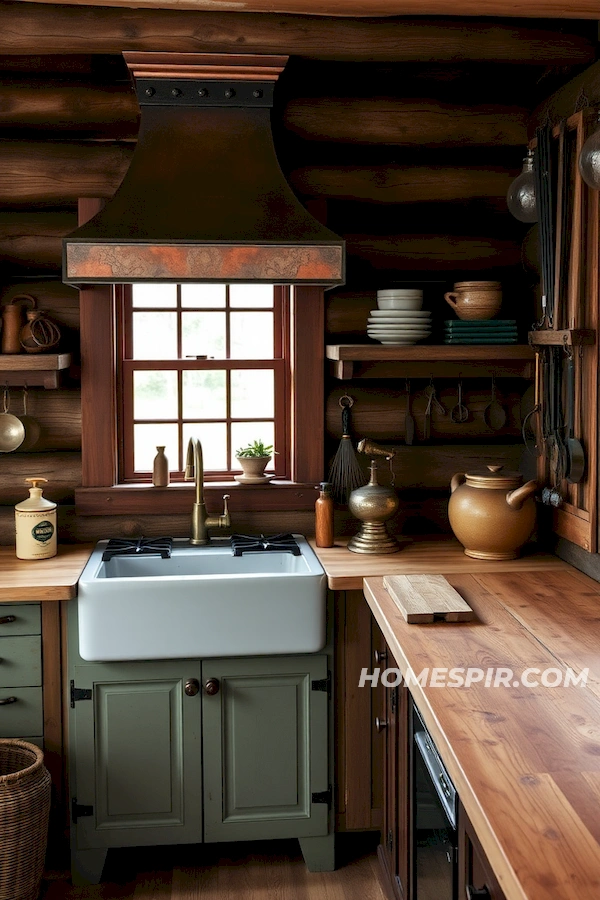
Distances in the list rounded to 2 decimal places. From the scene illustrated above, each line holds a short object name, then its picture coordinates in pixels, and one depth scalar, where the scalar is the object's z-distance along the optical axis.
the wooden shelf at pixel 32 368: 3.58
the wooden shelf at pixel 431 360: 3.70
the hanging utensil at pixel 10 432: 3.79
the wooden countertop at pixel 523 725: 1.58
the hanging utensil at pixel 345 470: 3.96
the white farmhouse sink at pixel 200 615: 3.30
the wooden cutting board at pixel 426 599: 2.81
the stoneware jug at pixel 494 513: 3.55
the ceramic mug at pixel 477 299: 3.79
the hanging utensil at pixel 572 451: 3.34
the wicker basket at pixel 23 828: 3.05
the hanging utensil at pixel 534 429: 3.76
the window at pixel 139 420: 3.87
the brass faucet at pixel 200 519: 3.86
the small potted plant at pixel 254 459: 4.01
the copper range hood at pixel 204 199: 3.29
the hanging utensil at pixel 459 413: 4.04
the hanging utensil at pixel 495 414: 4.04
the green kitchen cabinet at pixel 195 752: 3.38
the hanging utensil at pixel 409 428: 4.01
